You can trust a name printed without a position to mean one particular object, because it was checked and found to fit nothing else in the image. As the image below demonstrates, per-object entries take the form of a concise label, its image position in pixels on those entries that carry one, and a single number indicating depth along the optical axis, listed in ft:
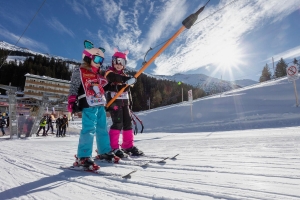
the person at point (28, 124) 45.01
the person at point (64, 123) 47.71
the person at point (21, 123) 43.78
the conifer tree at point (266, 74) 192.85
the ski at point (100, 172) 6.18
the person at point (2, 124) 43.06
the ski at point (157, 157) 8.86
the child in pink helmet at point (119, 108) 10.70
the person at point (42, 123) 48.44
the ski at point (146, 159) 8.46
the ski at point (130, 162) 8.04
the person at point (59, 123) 48.70
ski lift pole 9.16
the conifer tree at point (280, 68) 177.37
